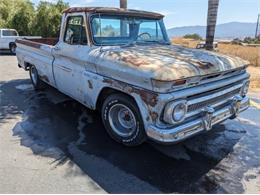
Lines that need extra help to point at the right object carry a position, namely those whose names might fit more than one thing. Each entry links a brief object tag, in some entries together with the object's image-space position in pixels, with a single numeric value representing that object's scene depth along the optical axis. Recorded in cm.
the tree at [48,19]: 1436
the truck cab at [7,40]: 1151
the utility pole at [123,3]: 739
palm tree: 574
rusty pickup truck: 232
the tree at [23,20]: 1493
